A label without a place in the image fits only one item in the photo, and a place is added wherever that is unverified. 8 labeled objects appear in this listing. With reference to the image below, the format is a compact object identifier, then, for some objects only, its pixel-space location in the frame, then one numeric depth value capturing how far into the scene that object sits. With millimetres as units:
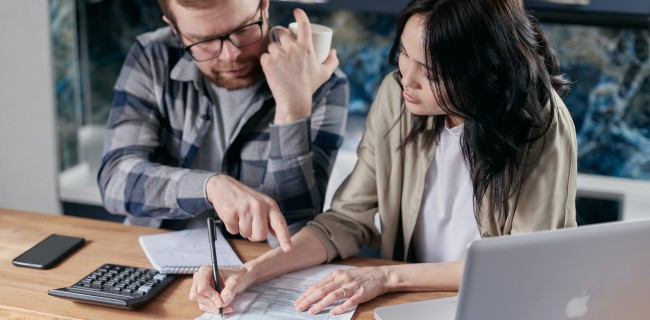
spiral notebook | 1486
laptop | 1071
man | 1753
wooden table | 1338
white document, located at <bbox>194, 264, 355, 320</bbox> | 1327
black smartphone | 1511
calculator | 1342
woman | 1396
